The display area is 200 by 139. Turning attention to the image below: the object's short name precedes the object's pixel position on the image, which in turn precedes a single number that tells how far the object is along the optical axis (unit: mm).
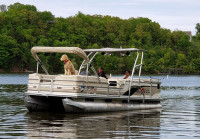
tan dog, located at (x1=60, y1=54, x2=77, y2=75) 22031
